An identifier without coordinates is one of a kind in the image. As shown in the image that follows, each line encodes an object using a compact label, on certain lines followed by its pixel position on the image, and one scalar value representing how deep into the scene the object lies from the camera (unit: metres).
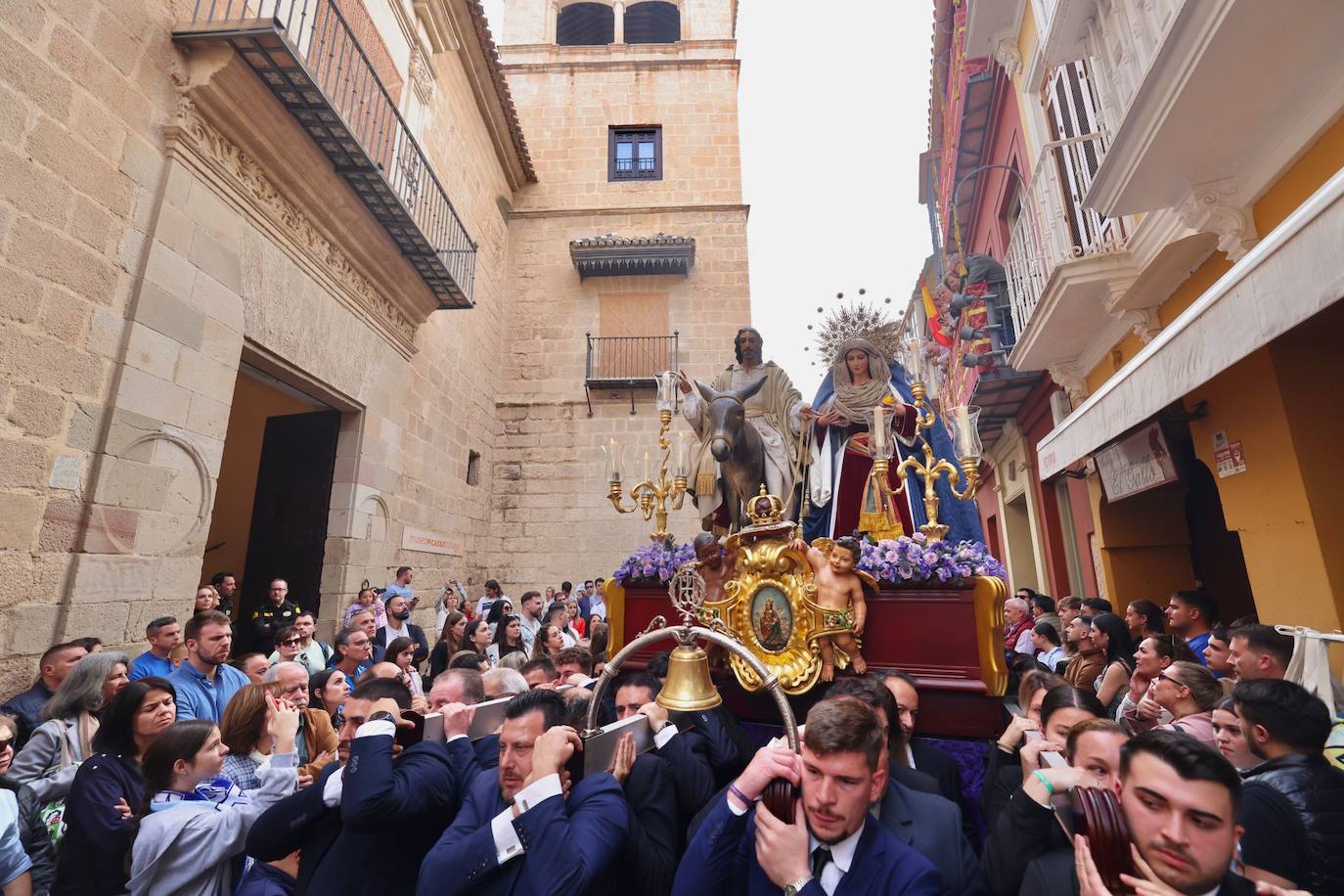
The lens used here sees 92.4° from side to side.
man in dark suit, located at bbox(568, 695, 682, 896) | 1.96
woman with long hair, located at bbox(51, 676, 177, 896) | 2.39
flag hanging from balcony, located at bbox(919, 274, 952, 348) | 11.61
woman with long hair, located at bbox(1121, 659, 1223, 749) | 2.77
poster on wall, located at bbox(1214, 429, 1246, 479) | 4.78
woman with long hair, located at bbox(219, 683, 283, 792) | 2.71
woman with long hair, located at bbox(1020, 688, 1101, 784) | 2.22
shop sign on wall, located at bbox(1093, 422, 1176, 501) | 5.92
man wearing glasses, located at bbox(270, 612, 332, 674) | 4.95
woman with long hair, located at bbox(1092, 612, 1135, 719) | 4.27
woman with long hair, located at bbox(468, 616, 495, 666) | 5.95
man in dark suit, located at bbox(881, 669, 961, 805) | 2.65
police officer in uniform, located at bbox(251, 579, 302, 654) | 5.81
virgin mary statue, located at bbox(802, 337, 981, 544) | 4.00
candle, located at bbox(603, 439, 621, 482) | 4.56
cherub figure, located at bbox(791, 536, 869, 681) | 3.08
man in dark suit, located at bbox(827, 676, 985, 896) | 1.88
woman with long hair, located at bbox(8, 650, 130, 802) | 2.89
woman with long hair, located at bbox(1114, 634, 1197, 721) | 3.36
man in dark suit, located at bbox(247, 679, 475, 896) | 1.99
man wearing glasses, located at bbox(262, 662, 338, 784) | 3.34
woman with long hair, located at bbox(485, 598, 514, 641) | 8.23
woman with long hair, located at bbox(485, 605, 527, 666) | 6.70
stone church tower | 12.66
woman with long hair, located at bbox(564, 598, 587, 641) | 8.48
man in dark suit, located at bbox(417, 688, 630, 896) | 1.71
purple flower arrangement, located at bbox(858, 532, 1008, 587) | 3.09
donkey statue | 3.93
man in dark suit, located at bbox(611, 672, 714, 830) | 2.23
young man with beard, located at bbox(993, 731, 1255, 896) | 1.31
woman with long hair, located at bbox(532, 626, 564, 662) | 5.72
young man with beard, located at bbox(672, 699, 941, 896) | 1.52
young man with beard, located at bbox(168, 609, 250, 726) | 3.80
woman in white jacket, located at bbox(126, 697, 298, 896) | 2.17
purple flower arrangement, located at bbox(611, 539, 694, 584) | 4.04
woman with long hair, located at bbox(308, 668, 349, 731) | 3.84
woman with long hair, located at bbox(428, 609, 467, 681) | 6.43
